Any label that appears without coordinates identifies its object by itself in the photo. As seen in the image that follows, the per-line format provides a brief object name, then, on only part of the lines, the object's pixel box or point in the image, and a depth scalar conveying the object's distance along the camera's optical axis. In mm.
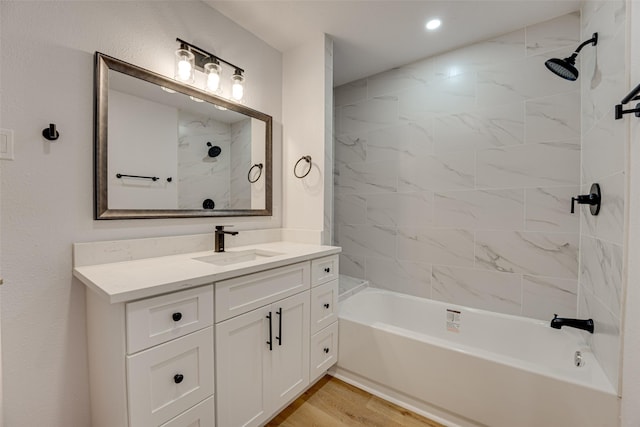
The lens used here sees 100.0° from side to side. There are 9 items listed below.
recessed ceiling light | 1885
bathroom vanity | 933
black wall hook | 1135
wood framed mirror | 1317
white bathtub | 1263
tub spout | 1491
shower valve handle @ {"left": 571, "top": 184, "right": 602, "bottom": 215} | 1381
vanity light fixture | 1570
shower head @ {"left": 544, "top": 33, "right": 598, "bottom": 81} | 1412
